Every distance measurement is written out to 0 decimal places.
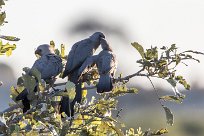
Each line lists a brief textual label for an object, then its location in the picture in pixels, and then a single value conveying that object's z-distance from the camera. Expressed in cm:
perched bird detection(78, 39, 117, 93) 1190
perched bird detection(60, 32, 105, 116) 1191
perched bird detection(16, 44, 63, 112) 1292
